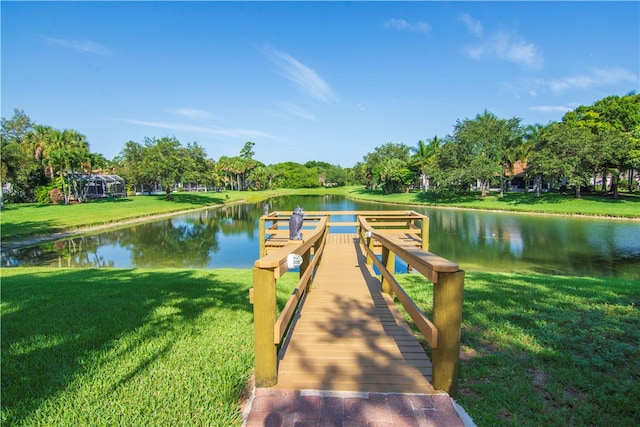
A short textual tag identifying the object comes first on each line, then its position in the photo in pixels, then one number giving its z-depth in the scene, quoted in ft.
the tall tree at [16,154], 84.84
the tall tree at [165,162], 129.90
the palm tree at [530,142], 118.69
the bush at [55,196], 110.11
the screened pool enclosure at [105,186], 153.28
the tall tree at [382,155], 214.90
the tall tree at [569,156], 97.25
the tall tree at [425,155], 163.09
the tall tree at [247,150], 263.49
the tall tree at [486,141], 122.10
